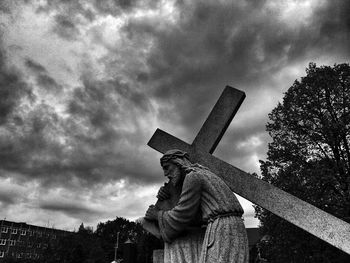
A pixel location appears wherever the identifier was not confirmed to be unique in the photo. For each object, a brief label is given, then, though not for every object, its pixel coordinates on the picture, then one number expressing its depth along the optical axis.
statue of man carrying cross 3.71
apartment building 63.78
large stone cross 4.64
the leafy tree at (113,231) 73.94
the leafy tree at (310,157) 14.91
